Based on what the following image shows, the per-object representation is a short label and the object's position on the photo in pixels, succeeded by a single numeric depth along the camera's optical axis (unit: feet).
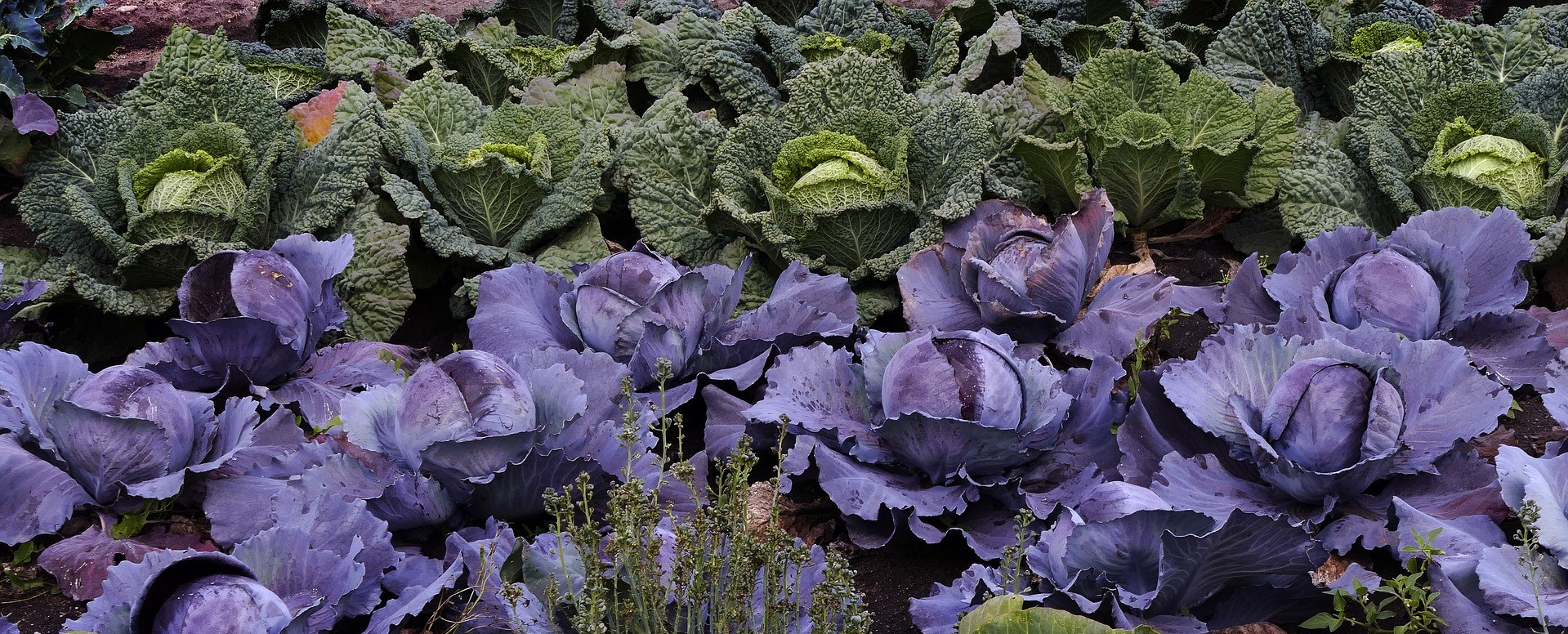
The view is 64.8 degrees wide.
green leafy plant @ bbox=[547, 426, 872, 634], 7.59
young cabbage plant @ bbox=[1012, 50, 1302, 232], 13.87
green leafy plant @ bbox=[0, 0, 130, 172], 13.87
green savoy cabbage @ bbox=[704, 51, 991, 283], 13.25
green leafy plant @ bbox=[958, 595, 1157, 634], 7.46
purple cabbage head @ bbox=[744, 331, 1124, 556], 9.82
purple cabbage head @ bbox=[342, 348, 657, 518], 9.37
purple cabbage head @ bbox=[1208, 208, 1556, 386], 11.07
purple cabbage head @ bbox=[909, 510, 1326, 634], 8.26
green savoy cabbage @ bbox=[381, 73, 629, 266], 13.61
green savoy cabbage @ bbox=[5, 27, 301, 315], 12.88
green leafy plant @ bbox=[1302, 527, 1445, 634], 8.48
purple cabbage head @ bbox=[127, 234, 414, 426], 11.30
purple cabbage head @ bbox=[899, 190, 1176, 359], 11.84
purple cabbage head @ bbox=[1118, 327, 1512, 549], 9.39
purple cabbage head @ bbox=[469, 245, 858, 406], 11.39
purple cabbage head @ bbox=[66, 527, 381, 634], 7.93
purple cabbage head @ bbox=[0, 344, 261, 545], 9.66
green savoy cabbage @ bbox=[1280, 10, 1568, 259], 13.35
